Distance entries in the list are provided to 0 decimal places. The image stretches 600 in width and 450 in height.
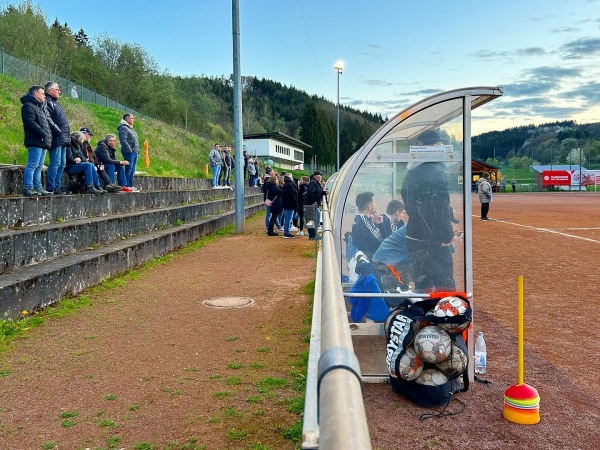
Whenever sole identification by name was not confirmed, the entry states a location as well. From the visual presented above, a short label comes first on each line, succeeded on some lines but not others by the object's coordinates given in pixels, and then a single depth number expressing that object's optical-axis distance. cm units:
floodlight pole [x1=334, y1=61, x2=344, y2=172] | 4584
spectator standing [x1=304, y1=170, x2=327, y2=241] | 1794
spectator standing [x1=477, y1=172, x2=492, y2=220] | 2461
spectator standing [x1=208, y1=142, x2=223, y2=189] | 2391
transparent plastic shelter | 536
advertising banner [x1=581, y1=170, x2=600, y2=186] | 8656
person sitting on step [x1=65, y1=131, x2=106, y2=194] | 1197
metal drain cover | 812
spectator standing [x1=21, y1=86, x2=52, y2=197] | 971
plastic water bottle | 555
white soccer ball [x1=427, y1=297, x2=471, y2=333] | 481
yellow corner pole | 456
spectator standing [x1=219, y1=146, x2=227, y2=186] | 2690
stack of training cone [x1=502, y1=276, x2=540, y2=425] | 450
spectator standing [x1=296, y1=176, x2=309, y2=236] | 1892
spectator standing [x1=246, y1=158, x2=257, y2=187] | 3312
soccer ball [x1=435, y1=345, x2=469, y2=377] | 487
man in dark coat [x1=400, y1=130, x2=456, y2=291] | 563
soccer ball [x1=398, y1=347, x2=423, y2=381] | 490
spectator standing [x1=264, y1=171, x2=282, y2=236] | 1827
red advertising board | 8588
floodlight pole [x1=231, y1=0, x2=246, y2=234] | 1875
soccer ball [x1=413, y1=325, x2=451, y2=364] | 479
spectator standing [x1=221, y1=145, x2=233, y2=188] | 2725
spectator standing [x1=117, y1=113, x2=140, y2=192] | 1477
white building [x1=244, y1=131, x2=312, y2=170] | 8388
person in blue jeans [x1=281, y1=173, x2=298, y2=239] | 1778
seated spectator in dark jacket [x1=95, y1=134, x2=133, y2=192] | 1376
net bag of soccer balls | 480
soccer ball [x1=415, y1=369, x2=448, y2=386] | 486
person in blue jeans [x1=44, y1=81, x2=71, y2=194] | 1060
